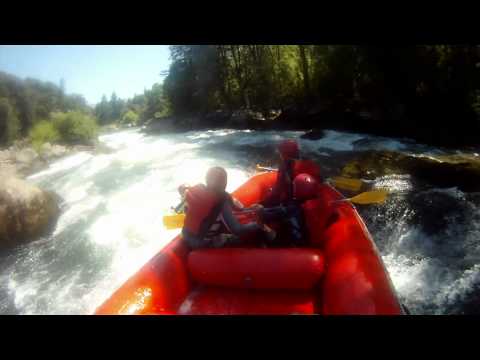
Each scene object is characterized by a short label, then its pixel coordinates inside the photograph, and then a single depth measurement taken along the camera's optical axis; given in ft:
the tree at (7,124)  71.09
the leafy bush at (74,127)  67.87
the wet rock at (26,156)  46.70
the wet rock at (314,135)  43.59
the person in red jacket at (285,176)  14.02
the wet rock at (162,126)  86.00
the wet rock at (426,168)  22.53
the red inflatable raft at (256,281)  8.61
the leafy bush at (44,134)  64.21
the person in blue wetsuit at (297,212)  11.30
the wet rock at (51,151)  51.40
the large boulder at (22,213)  19.67
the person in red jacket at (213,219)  10.25
